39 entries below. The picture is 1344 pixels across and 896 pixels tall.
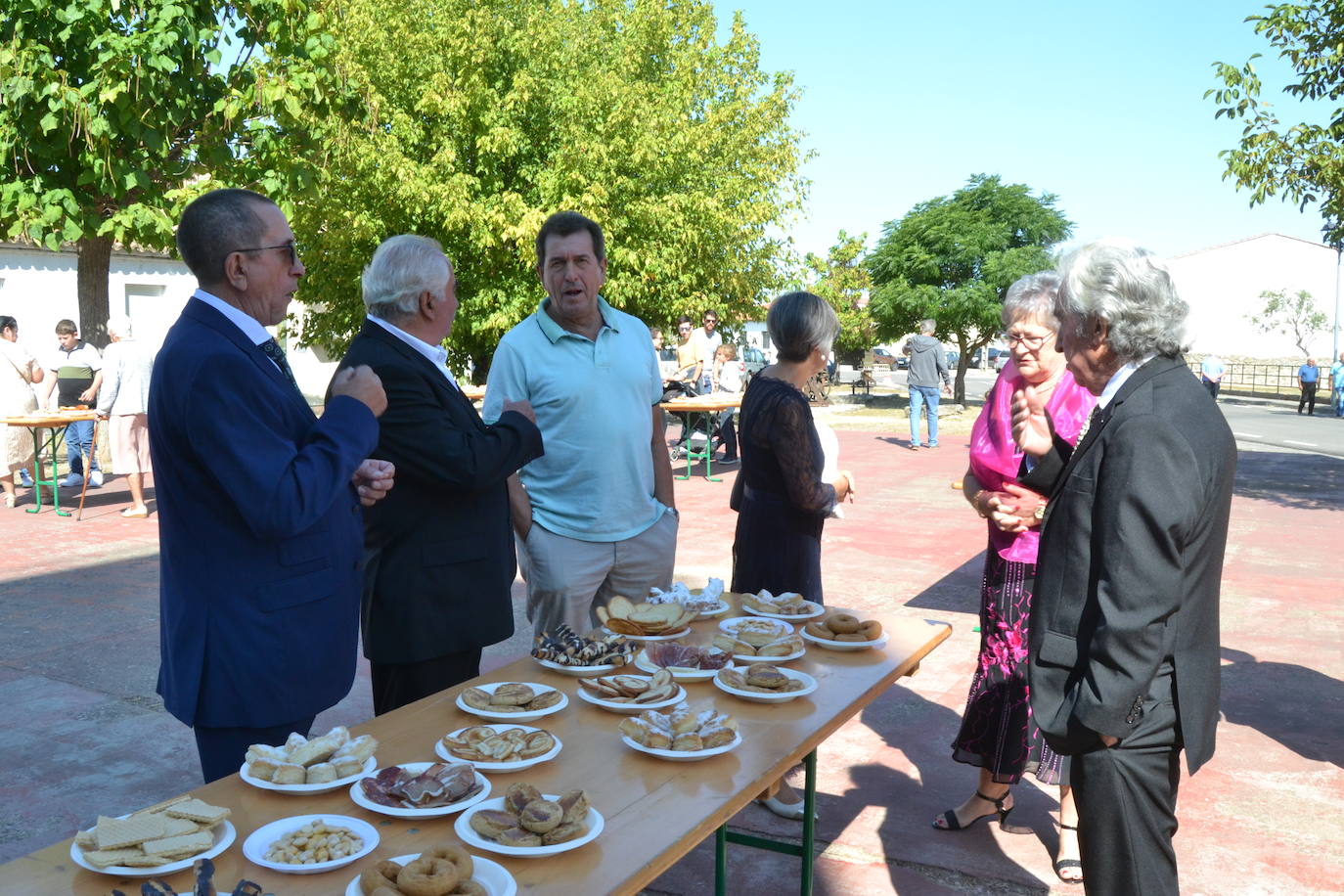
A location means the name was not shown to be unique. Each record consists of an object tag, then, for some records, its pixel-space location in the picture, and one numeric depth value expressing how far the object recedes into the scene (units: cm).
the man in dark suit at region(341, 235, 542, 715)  278
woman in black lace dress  366
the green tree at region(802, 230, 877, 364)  3269
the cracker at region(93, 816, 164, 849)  165
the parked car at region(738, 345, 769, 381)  2083
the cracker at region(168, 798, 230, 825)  174
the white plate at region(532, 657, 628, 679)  267
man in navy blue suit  215
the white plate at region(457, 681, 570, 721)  234
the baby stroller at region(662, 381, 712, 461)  1396
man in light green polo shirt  361
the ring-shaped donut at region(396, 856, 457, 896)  155
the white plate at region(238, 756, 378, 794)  192
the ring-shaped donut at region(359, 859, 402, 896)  157
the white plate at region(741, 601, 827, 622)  321
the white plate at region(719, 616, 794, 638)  303
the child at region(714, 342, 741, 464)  1464
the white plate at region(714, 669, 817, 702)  247
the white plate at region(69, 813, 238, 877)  161
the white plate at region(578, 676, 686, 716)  238
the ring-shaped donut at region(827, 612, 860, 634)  300
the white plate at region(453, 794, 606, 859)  170
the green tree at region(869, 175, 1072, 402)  2894
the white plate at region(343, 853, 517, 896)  160
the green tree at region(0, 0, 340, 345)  936
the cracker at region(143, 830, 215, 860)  165
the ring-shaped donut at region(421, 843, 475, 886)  161
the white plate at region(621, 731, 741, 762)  211
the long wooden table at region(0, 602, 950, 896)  165
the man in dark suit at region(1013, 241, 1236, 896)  208
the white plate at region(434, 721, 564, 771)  205
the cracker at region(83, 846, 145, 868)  162
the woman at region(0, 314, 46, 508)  1074
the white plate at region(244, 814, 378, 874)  166
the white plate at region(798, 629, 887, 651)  292
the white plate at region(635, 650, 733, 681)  266
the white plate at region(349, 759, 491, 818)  184
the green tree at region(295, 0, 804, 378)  1620
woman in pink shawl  351
